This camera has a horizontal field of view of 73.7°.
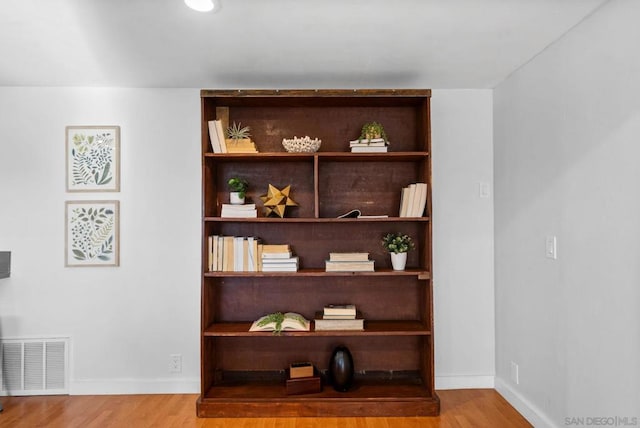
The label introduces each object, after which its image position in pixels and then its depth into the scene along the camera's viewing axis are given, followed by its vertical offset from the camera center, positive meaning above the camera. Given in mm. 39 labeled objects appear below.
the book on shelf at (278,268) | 2979 -347
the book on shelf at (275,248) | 2998 -206
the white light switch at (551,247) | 2463 -178
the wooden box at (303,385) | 2949 -1158
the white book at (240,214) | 3008 +36
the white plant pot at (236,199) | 3057 +145
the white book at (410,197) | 2990 +147
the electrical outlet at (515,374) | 2947 -1094
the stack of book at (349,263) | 2959 -310
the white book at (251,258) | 3002 -278
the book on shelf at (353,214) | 2994 +30
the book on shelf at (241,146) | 3061 +528
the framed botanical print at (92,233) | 3271 -100
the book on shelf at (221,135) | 2995 +593
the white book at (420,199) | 2963 +131
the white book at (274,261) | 2982 -296
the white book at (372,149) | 2996 +486
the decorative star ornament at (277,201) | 3064 +131
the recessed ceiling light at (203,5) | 2008 +1027
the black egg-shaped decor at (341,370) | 2969 -1056
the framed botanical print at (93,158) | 3291 +480
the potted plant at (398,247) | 3014 -210
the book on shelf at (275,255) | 2986 -257
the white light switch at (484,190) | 3334 +215
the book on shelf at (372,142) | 2998 +535
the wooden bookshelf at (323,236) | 3229 -136
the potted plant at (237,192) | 3057 +196
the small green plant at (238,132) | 3133 +655
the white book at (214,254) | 3002 -245
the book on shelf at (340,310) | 2992 -645
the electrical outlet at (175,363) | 3275 -1102
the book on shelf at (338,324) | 2951 -734
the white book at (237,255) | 3008 -253
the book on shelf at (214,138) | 2994 +573
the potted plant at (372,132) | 3021 +613
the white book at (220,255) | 3004 -252
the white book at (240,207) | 3014 +85
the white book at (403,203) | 3039 +107
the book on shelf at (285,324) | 2932 -730
